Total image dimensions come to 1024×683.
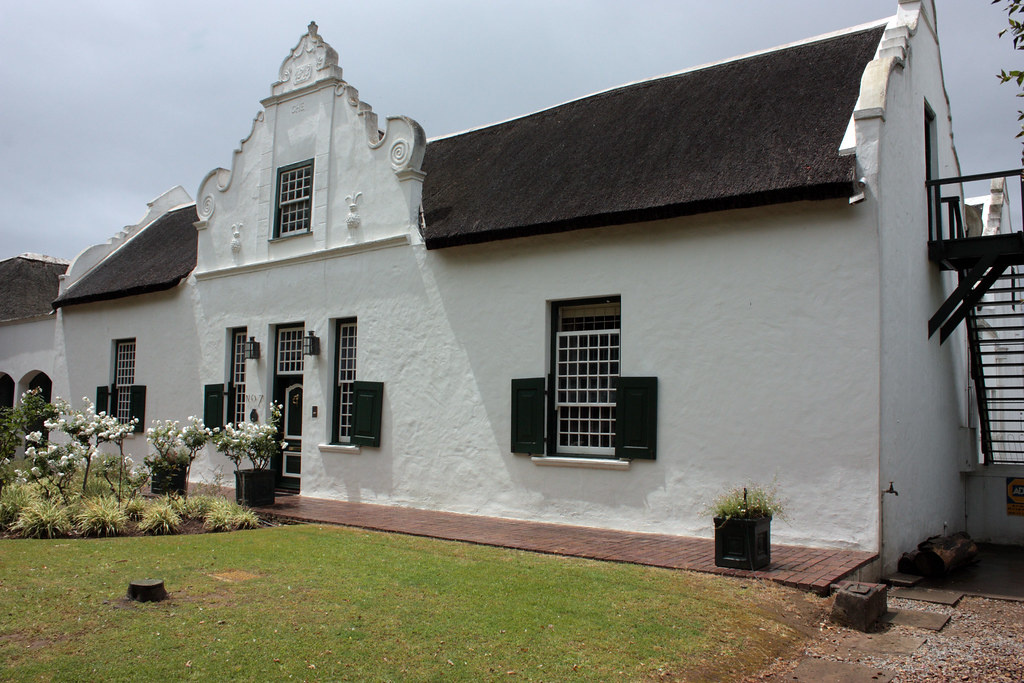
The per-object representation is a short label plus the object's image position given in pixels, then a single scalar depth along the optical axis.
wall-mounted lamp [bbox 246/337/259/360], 14.68
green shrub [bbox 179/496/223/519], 11.02
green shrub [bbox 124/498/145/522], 10.71
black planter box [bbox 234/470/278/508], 12.43
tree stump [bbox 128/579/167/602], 6.36
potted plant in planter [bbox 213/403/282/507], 12.48
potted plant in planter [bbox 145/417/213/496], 12.07
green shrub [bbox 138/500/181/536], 10.11
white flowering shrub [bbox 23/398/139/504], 10.93
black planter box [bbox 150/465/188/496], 12.18
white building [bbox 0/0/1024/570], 9.04
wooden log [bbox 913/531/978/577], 8.79
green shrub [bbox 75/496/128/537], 9.88
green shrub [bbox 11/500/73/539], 9.74
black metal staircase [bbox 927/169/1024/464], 10.21
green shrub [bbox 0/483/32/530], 10.21
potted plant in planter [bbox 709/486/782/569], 7.75
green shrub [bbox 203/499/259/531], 10.53
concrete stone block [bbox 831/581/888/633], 6.54
